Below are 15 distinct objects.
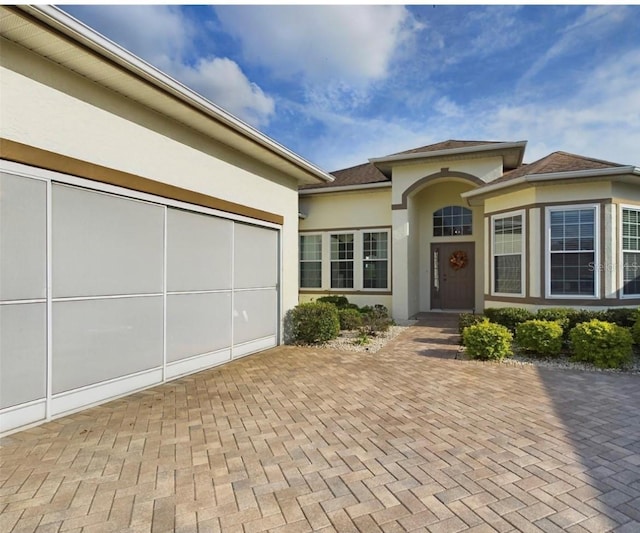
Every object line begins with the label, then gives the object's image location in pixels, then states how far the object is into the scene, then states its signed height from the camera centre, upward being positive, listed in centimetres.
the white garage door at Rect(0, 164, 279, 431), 394 -34
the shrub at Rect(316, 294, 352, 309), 1234 -102
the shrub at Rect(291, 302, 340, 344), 860 -124
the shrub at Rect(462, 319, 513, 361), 715 -137
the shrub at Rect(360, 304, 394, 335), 974 -137
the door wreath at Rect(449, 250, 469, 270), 1322 +38
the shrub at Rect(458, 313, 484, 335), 868 -117
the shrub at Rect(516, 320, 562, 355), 712 -128
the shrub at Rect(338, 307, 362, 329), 1027 -136
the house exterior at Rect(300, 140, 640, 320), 882 +112
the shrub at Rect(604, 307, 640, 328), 798 -99
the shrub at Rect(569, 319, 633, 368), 660 -132
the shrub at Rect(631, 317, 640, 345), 726 -120
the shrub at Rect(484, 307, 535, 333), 869 -108
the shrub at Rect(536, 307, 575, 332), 785 -98
